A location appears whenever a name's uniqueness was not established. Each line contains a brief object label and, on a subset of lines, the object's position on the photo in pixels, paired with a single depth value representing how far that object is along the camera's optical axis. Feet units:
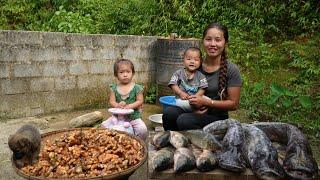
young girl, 8.59
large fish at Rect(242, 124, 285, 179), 5.43
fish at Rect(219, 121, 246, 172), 5.67
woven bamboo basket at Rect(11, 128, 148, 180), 5.15
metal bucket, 13.36
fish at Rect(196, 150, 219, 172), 5.75
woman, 7.49
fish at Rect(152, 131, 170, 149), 6.56
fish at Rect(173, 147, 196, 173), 5.72
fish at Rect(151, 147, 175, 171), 5.79
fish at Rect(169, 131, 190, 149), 6.39
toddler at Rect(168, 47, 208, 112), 7.84
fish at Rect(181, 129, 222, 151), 6.24
